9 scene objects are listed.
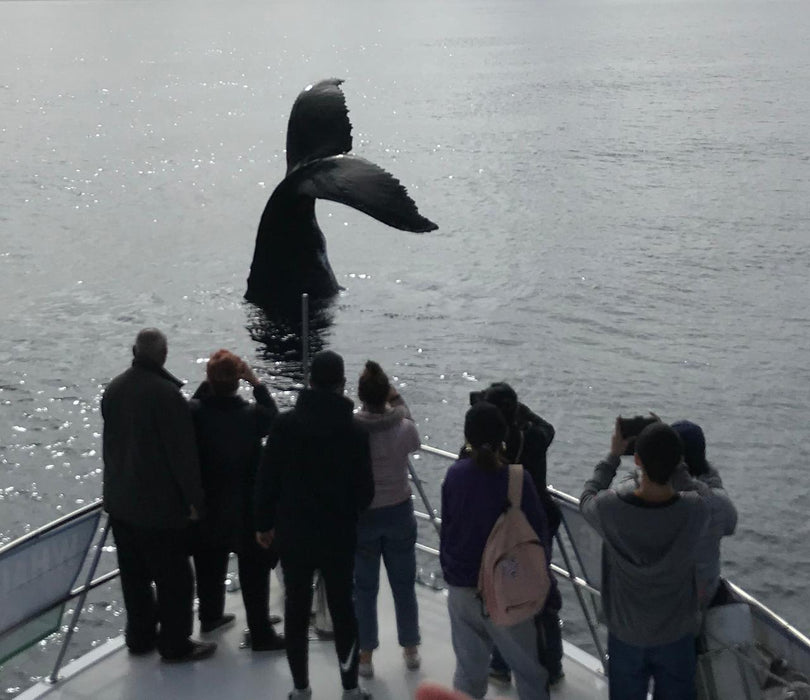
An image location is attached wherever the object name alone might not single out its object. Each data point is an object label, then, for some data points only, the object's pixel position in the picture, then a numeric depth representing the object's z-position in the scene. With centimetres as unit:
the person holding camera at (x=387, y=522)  674
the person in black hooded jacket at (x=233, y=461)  697
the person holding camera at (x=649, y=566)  572
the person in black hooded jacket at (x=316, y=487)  636
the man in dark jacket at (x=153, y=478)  681
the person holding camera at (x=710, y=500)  593
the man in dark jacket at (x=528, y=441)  641
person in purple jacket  599
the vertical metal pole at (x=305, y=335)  744
